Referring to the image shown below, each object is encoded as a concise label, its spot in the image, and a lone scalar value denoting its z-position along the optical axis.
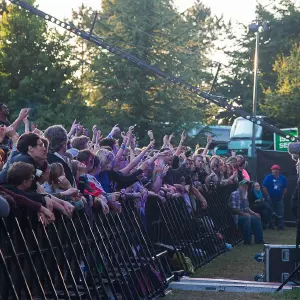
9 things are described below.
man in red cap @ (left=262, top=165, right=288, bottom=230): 25.66
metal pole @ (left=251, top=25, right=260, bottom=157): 32.77
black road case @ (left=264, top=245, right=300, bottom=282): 12.94
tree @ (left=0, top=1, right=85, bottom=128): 34.81
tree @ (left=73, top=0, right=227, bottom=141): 40.81
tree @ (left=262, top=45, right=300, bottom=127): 45.75
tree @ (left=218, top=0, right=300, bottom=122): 60.75
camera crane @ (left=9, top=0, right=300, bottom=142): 21.33
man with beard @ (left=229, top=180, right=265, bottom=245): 20.69
